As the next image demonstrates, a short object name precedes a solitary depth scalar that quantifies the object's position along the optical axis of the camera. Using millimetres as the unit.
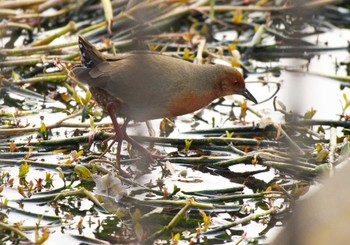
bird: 9148
